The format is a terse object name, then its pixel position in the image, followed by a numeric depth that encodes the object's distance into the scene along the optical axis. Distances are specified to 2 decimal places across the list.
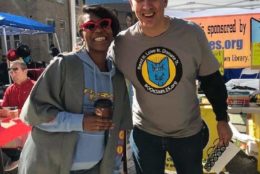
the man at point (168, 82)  2.20
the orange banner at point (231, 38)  7.27
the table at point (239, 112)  3.85
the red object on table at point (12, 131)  3.44
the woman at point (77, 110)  1.83
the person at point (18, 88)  4.62
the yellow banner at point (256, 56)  4.36
